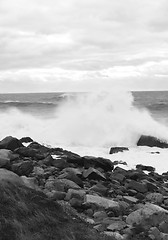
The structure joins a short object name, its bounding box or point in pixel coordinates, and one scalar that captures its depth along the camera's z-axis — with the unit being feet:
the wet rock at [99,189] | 28.53
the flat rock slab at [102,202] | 23.61
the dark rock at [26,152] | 41.19
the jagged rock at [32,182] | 24.23
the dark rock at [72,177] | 29.23
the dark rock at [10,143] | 44.60
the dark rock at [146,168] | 41.48
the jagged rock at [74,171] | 32.10
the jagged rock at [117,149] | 53.31
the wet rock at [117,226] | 19.88
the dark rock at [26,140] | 57.09
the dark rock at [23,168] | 30.90
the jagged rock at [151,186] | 31.71
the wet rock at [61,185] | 26.31
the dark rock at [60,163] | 36.04
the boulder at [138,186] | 30.83
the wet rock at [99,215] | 21.72
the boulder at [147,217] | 21.24
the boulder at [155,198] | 28.04
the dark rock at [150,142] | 58.61
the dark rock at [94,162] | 38.69
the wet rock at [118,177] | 33.83
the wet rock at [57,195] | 23.93
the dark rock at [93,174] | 32.35
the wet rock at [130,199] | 26.71
